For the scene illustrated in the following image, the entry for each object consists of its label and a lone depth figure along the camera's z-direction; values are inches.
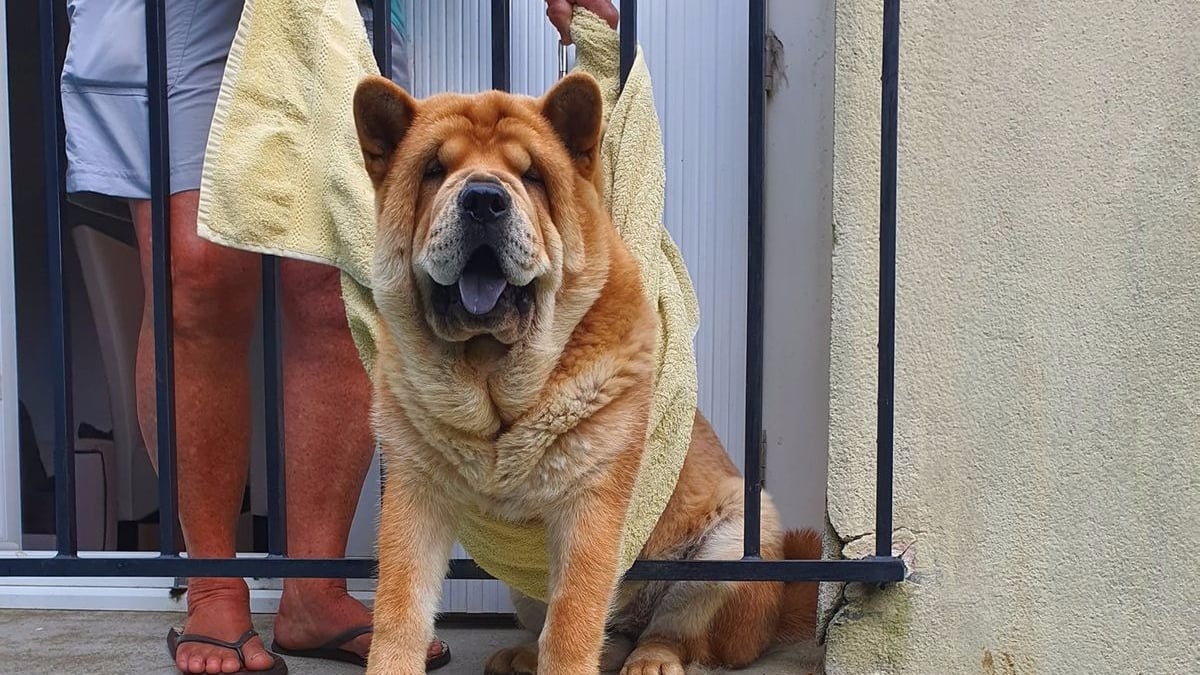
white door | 114.7
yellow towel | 81.2
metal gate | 82.3
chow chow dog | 69.8
